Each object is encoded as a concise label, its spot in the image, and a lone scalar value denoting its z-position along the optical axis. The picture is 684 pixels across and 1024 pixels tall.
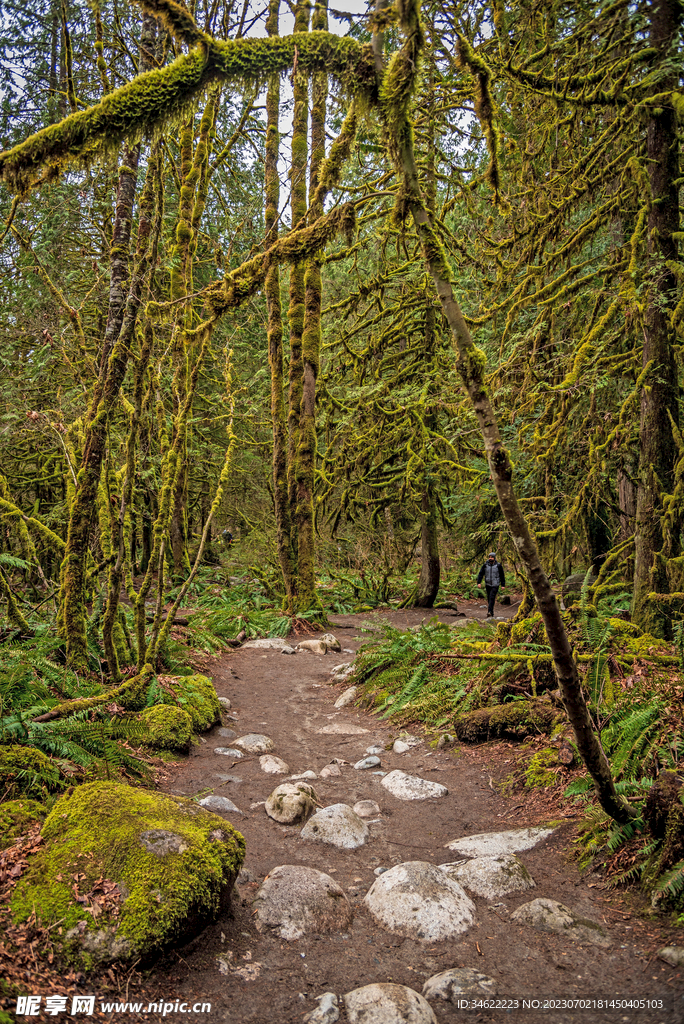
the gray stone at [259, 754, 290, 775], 5.13
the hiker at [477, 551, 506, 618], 12.24
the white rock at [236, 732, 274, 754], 5.60
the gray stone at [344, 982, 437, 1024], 2.29
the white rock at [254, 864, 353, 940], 2.99
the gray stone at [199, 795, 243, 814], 4.28
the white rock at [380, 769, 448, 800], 4.69
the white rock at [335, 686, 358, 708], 7.26
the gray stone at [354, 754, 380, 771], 5.33
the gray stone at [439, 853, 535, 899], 3.29
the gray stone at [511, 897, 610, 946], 2.81
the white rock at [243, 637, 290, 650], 10.11
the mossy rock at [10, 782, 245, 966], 2.43
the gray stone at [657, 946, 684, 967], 2.53
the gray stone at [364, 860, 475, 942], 3.00
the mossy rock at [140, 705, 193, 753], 5.12
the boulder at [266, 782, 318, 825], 4.24
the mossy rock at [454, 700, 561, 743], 5.18
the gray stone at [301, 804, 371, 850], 3.98
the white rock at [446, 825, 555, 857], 3.72
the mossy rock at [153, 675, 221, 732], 5.86
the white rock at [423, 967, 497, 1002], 2.50
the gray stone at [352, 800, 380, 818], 4.42
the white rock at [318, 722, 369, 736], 6.28
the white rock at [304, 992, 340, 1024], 2.34
